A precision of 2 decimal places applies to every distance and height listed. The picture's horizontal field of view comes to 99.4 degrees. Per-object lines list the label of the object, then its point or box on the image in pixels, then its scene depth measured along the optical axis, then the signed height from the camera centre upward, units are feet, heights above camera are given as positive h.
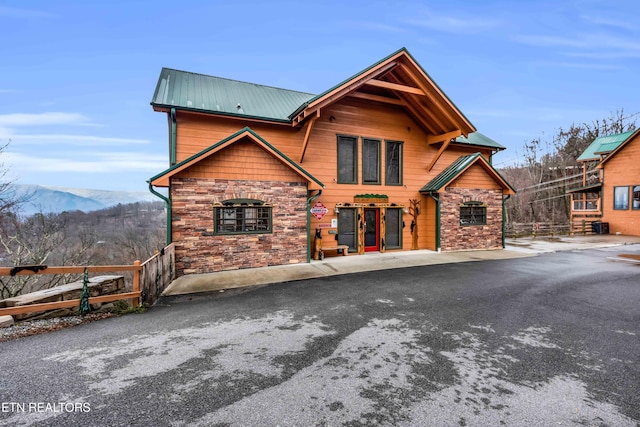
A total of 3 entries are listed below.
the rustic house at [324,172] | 29.94 +5.79
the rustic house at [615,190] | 62.80 +6.06
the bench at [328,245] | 36.24 -4.19
